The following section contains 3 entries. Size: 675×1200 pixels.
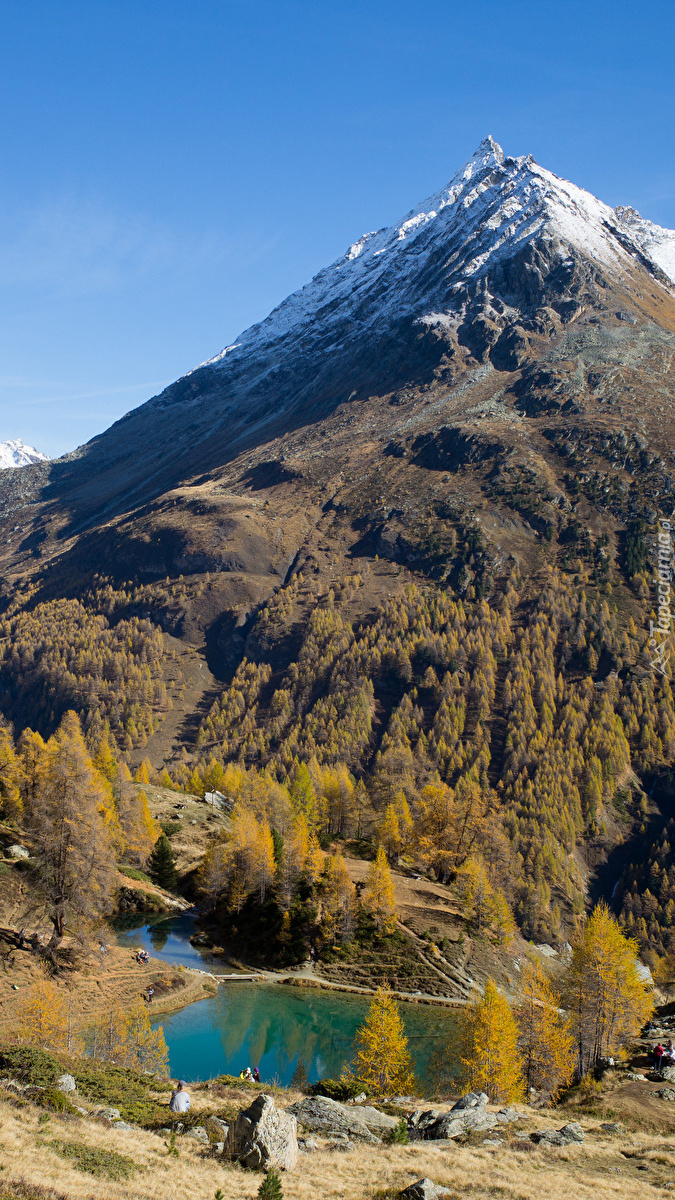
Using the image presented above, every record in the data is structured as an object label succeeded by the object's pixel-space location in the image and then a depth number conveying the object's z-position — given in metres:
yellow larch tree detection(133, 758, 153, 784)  140.51
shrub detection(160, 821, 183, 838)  105.56
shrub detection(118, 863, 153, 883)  89.25
